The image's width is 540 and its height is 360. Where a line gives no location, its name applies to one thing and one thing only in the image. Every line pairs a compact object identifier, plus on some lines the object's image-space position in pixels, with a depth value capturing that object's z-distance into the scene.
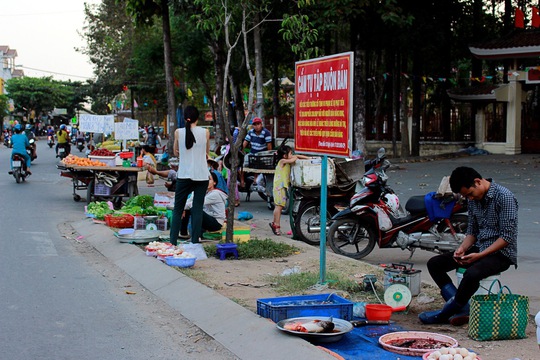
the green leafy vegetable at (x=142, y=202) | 14.06
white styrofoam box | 11.63
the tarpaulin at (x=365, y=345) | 5.73
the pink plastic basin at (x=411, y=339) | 5.71
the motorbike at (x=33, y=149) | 28.55
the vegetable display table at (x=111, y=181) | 16.20
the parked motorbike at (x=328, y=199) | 11.70
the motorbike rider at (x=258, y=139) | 16.78
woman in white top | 10.41
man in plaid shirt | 6.42
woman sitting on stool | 11.60
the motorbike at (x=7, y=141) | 53.33
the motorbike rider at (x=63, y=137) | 29.34
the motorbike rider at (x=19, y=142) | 22.36
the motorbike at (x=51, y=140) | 47.52
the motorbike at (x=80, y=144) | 42.78
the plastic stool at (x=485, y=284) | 6.59
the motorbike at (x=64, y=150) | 29.53
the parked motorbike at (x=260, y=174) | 15.48
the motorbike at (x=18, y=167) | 22.58
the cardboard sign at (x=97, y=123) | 21.09
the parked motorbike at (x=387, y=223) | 9.87
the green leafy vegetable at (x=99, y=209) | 14.01
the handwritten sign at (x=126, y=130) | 20.48
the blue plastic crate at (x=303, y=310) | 6.56
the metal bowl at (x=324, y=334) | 5.92
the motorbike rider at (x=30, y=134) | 29.31
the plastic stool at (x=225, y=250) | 10.09
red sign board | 7.47
